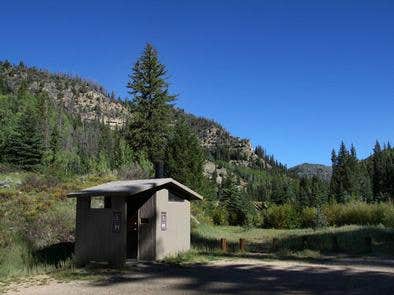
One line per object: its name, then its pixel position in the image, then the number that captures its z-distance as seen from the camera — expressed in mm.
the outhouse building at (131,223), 17891
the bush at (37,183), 37656
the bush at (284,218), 45200
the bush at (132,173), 40594
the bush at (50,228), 25389
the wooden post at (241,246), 21491
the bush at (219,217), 47500
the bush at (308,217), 43625
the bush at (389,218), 34688
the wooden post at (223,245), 21547
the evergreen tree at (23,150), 58594
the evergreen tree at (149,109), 51594
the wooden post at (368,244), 22214
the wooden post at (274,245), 23094
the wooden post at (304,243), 23386
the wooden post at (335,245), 22589
